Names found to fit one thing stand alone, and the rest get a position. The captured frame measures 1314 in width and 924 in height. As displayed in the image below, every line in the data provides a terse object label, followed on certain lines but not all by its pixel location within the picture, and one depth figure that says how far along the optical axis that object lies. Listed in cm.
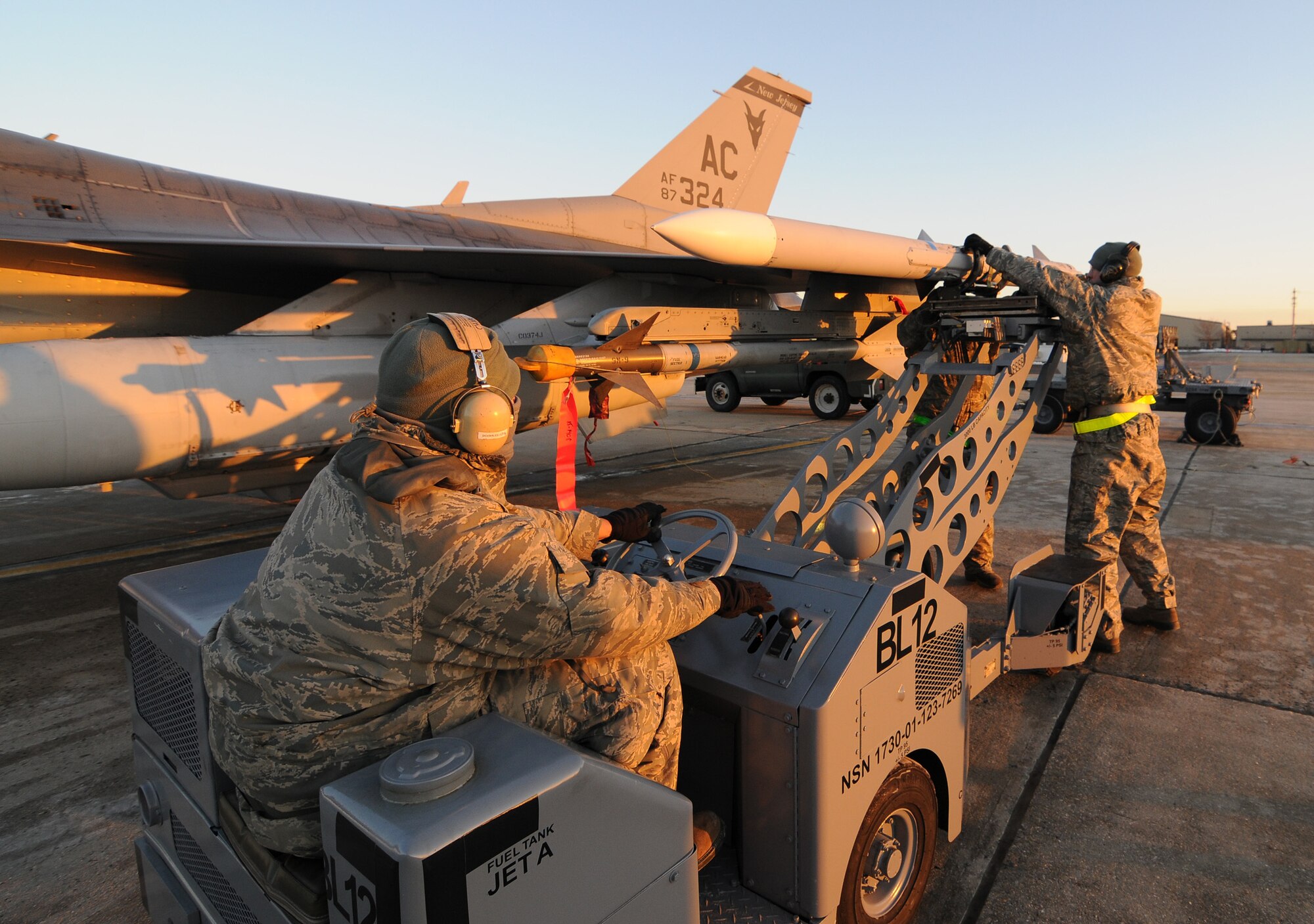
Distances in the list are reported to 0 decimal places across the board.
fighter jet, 518
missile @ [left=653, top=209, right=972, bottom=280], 575
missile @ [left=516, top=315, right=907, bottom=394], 573
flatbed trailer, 1209
